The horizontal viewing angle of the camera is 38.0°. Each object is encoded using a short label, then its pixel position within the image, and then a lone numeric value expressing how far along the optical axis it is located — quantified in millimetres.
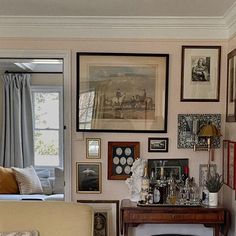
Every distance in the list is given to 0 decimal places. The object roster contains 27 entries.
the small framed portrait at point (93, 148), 3379
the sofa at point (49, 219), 2248
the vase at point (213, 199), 3090
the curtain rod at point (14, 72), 6070
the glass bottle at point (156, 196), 3141
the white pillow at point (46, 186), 5762
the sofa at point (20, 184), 5156
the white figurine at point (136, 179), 3248
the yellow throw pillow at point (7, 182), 5172
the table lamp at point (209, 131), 3121
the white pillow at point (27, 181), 5215
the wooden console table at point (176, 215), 2998
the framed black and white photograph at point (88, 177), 3387
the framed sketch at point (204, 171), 3355
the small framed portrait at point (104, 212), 3387
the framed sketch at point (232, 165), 2992
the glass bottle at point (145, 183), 3146
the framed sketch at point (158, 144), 3371
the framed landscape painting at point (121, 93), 3357
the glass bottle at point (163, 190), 3162
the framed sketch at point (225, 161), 3201
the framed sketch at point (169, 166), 3369
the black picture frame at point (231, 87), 3068
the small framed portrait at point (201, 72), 3338
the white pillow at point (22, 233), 2166
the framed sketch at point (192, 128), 3334
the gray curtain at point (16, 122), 6000
